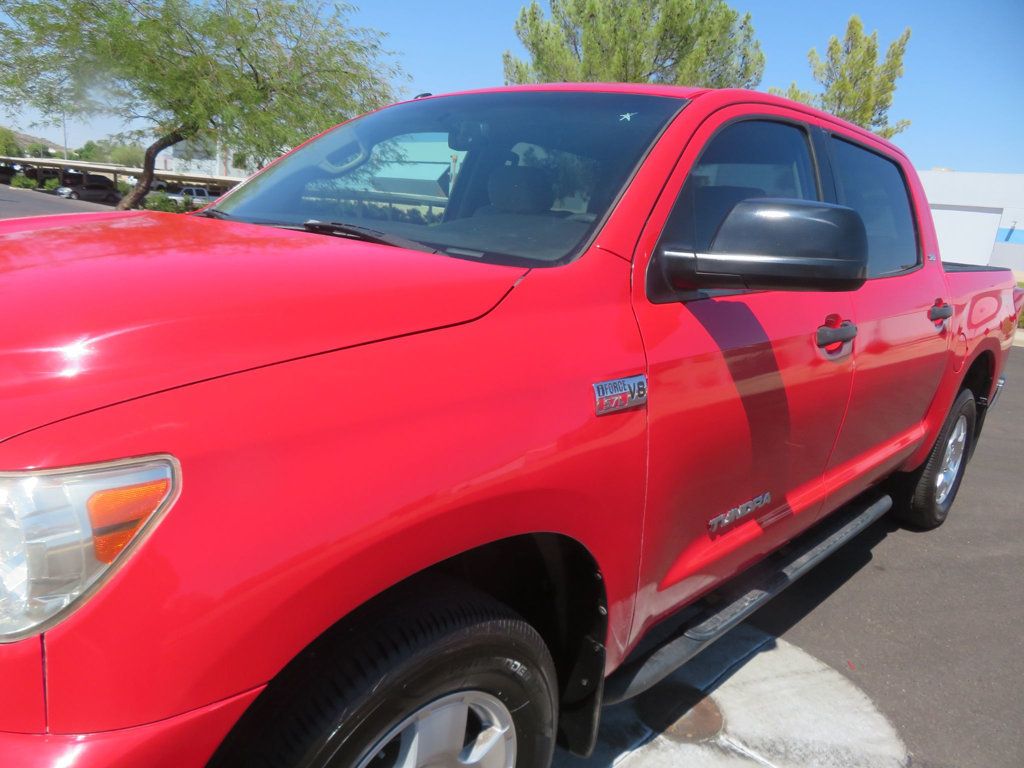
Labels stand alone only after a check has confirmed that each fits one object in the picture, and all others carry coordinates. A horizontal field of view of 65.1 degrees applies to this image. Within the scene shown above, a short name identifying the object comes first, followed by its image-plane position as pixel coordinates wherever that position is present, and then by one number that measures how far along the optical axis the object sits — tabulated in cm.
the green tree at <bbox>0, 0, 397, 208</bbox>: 1747
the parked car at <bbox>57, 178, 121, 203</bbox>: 4788
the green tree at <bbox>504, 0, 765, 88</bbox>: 1800
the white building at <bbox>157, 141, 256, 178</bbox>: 2044
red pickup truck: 106
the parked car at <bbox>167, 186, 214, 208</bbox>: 3125
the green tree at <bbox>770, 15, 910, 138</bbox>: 2561
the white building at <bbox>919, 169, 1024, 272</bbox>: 3025
